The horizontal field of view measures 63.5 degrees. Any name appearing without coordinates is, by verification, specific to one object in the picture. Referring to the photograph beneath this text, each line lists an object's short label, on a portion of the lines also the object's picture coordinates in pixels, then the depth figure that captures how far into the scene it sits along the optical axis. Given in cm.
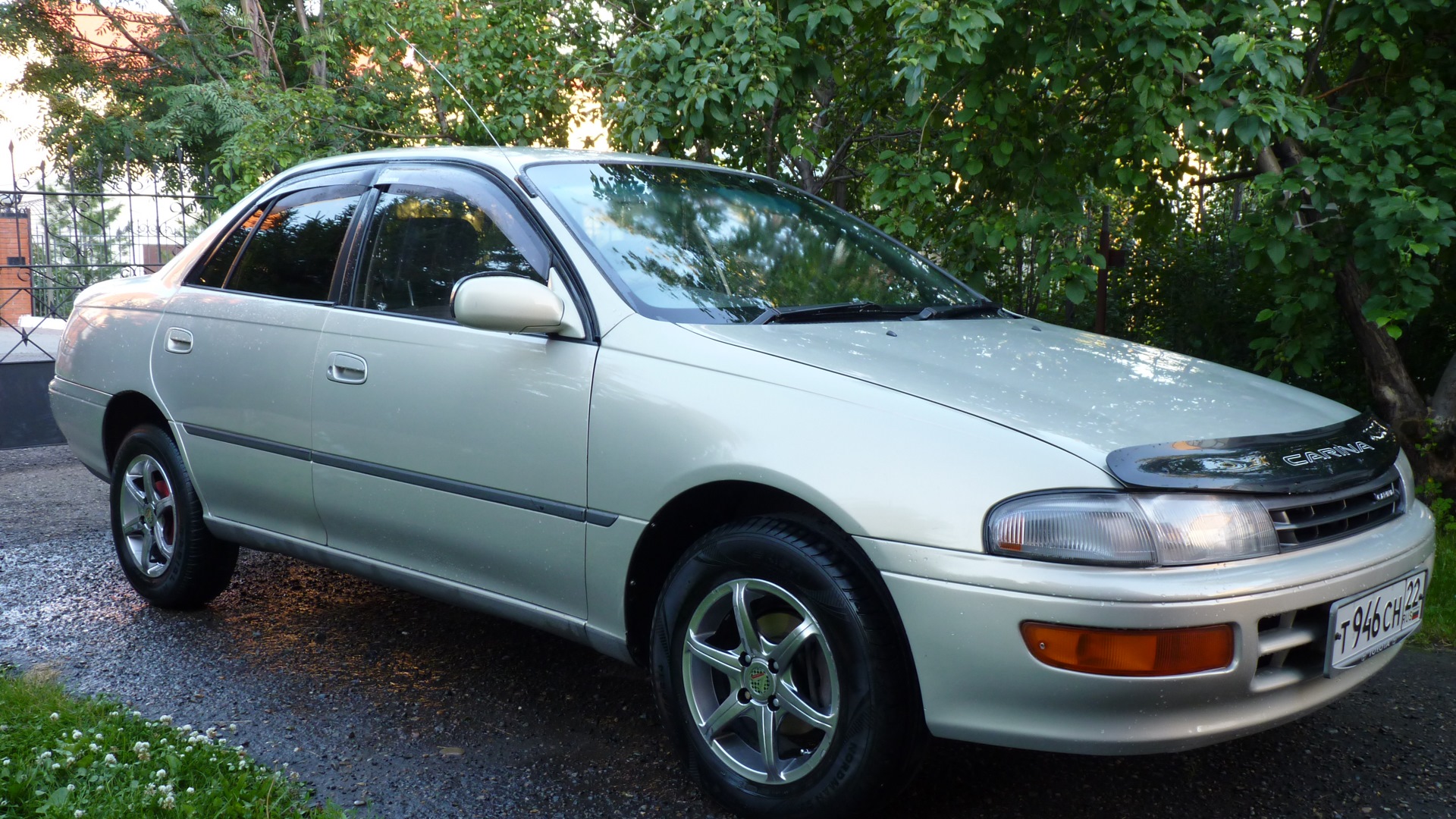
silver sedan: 219
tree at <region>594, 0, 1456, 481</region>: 446
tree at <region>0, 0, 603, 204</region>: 699
